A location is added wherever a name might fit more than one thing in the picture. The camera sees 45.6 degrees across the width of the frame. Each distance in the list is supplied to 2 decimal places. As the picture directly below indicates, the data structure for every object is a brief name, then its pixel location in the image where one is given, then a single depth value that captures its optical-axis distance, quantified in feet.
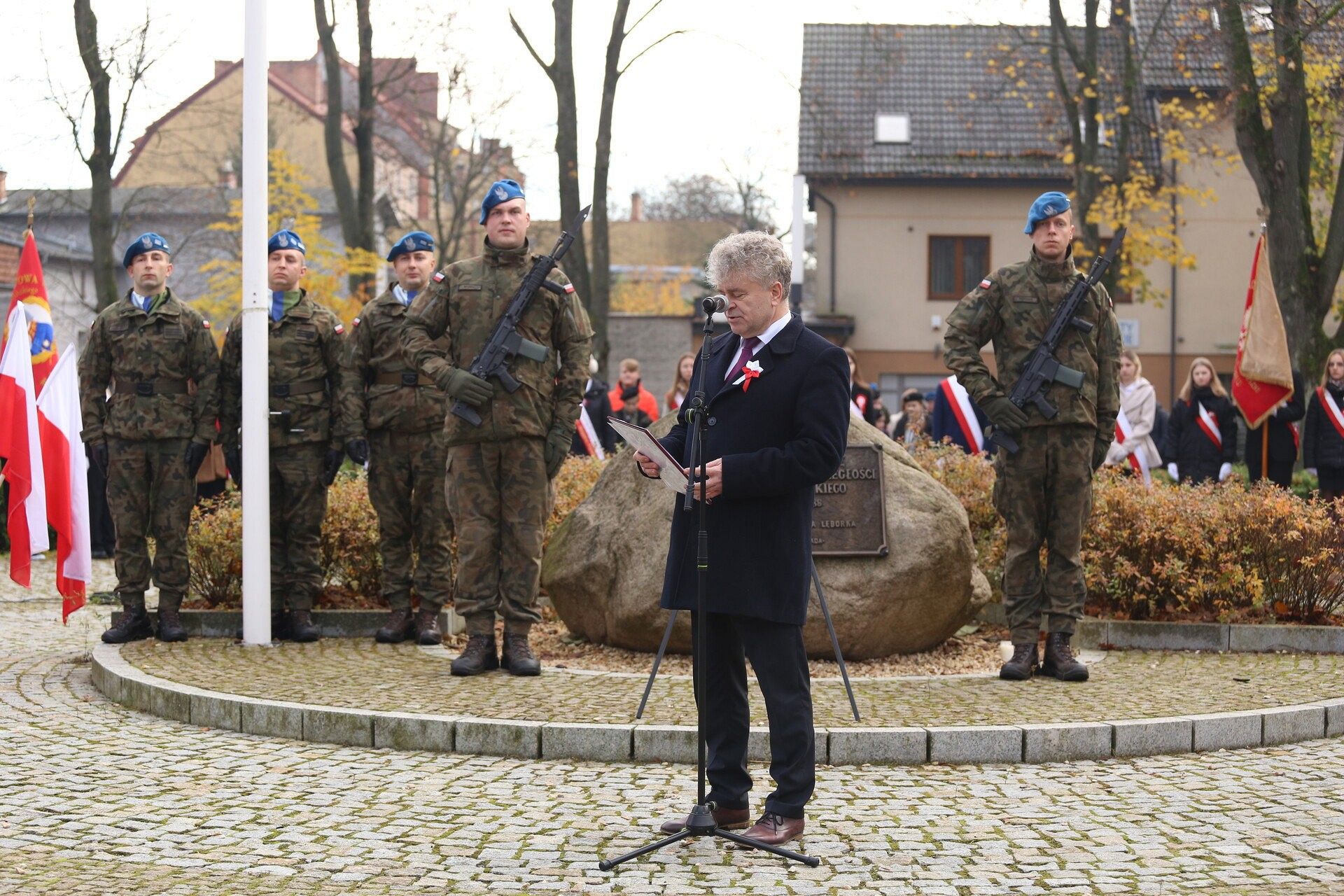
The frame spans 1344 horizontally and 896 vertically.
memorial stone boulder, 30.58
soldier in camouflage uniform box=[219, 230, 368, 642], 33.76
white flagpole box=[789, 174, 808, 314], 102.34
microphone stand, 17.90
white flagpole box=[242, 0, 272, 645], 32.68
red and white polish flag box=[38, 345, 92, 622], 33.99
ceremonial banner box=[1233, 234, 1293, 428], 47.60
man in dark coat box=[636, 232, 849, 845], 18.40
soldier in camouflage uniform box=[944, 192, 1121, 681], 29.09
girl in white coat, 49.70
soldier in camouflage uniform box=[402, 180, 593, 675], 29.04
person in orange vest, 58.75
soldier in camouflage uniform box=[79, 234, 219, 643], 33.04
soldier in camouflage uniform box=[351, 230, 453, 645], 33.12
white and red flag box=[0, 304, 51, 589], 34.14
